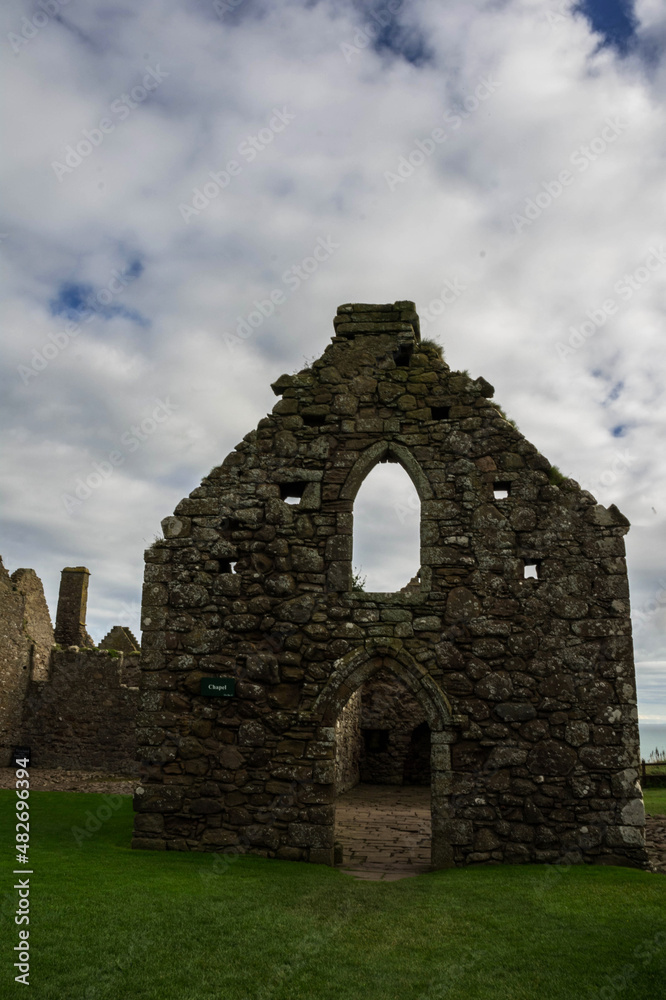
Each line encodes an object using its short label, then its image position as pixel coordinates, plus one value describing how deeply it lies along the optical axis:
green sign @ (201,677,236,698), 9.12
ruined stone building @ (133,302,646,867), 8.59
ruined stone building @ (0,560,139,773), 19.38
